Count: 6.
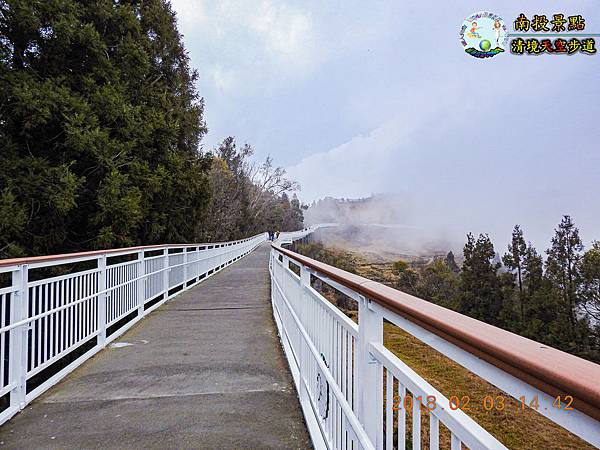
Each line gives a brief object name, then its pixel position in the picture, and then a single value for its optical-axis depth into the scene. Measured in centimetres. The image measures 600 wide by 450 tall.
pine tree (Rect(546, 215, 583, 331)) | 2228
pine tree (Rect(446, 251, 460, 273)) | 5521
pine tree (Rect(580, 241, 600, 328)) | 2000
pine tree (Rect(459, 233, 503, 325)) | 2798
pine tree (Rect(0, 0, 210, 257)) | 888
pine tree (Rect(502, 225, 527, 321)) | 3048
